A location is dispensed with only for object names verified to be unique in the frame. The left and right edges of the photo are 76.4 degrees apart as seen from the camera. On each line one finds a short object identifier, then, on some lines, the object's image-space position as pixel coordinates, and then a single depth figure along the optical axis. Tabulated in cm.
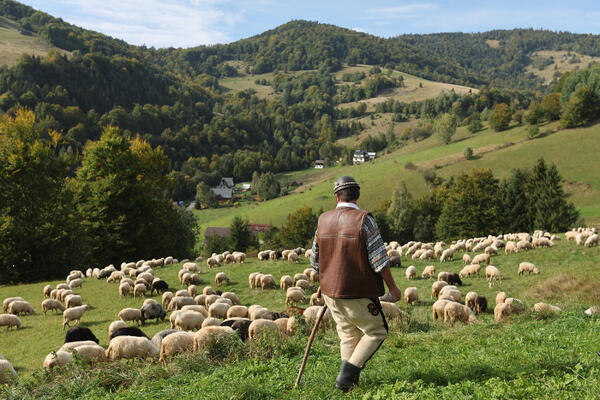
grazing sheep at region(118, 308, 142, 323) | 1438
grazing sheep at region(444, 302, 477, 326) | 1127
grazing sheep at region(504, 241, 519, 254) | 2414
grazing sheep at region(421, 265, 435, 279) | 2073
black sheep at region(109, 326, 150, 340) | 1016
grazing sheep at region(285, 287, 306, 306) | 1581
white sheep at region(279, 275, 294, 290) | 1895
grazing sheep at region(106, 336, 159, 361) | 866
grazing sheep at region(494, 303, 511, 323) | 1109
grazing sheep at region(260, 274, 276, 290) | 1936
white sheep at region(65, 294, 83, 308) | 1689
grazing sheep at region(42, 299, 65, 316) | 1618
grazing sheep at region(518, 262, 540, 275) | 1880
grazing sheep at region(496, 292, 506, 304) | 1314
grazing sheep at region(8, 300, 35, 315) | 1614
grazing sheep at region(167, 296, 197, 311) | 1556
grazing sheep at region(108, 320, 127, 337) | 1157
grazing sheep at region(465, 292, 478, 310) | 1344
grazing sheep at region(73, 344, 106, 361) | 828
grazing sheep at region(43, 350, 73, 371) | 795
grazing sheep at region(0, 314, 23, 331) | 1386
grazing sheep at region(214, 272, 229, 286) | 2081
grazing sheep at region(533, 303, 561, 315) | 981
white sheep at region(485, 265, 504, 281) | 1838
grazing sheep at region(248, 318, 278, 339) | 915
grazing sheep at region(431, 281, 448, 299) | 1631
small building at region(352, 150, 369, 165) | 16638
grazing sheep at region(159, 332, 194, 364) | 854
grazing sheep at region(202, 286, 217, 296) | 1806
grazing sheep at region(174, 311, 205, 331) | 1196
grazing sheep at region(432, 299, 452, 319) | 1171
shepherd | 534
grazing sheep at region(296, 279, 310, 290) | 1825
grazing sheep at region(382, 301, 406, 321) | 1095
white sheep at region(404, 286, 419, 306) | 1525
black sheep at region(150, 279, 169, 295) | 1936
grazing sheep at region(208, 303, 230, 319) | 1341
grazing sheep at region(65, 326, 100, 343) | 1058
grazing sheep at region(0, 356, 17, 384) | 779
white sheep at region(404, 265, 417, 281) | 2084
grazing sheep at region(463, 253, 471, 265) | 2319
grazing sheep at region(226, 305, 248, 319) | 1259
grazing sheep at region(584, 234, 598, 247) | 2288
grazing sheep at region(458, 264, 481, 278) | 2005
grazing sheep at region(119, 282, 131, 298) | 1880
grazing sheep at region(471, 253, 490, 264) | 2216
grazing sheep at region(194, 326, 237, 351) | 818
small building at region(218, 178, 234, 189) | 15144
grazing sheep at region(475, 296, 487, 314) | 1335
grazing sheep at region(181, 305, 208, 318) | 1332
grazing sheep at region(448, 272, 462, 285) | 1828
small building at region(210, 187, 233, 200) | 13473
